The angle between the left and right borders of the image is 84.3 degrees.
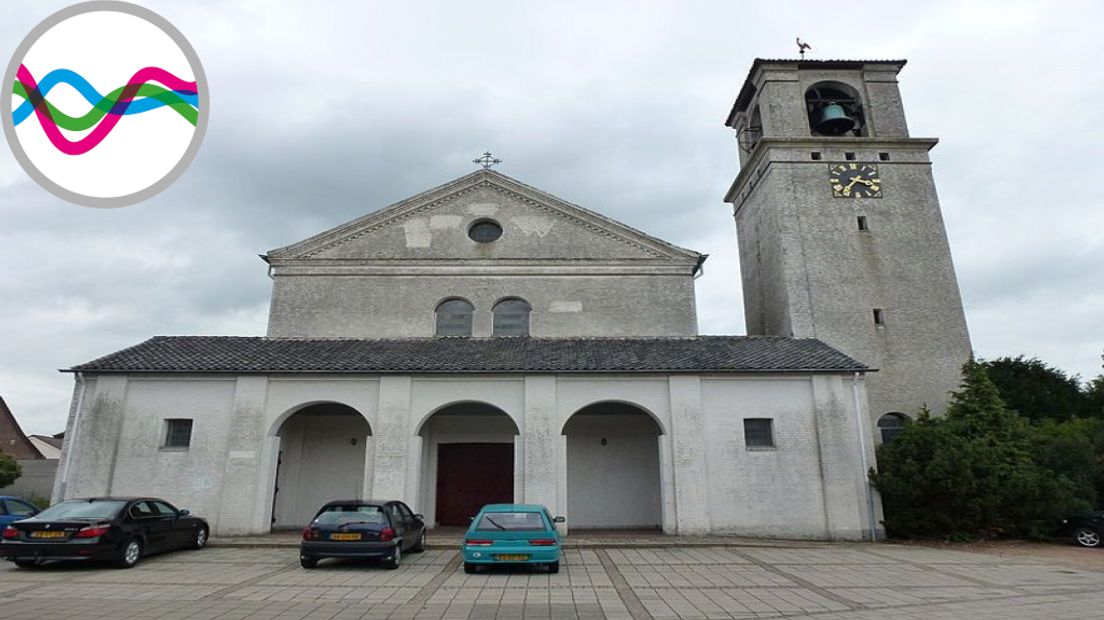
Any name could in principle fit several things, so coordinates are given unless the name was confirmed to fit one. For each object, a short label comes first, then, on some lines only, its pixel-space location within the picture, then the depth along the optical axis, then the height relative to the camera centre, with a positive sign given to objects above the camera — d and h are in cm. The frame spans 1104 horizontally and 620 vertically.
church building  1733 +278
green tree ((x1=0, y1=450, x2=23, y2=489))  2566 +26
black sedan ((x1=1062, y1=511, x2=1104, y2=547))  1695 -169
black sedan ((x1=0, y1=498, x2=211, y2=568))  1144 -108
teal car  1138 -128
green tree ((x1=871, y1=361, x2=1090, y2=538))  1650 -47
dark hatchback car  1174 -115
